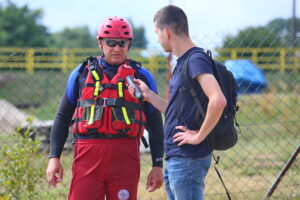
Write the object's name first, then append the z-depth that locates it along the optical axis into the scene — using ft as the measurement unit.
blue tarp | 88.65
